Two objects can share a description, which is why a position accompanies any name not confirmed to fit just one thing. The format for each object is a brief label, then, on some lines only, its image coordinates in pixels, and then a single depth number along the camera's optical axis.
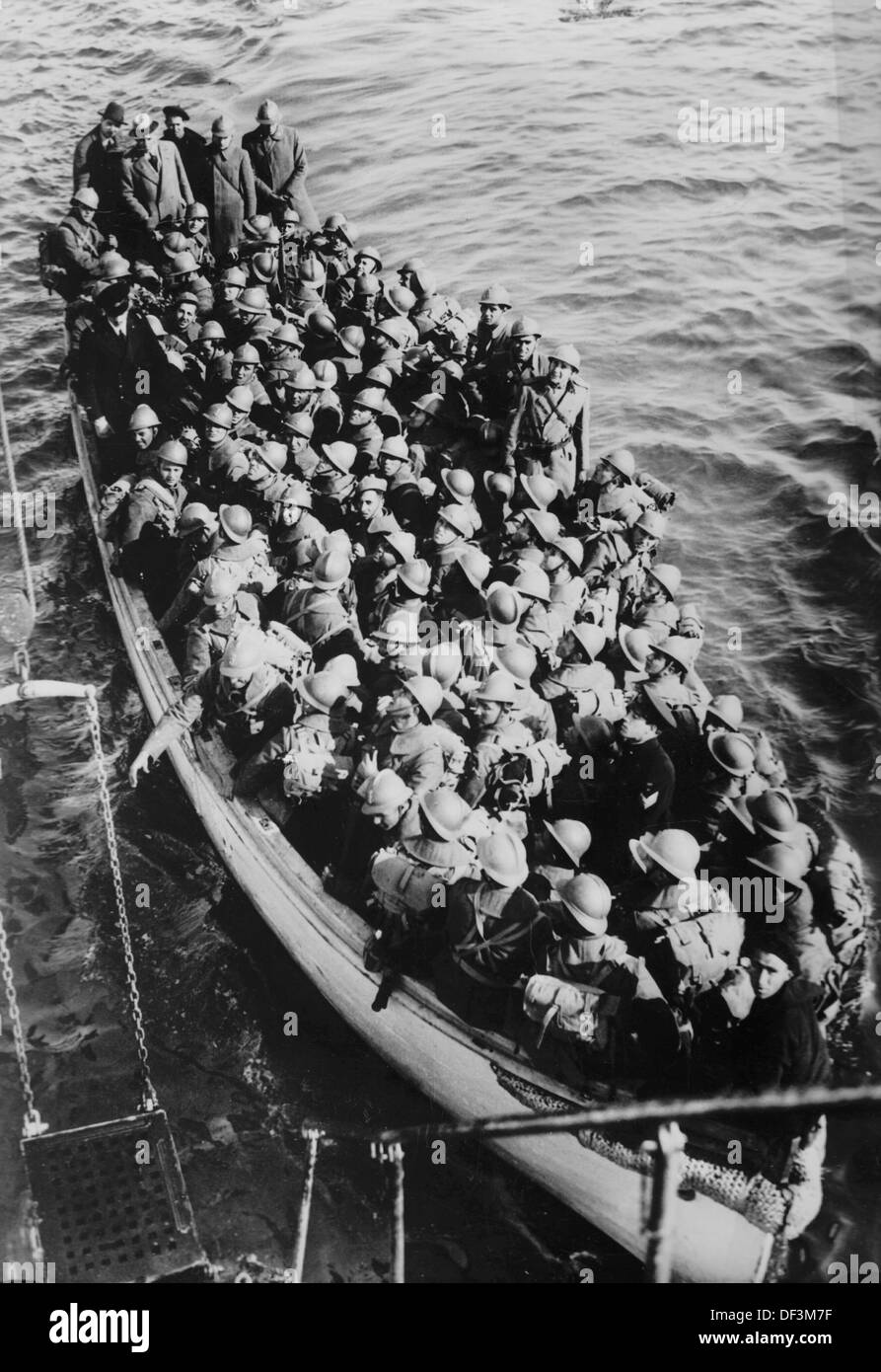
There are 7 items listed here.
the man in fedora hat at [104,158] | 11.51
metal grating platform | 4.66
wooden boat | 4.16
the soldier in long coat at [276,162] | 11.42
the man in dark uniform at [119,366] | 9.50
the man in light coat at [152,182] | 11.38
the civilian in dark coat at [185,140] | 11.88
